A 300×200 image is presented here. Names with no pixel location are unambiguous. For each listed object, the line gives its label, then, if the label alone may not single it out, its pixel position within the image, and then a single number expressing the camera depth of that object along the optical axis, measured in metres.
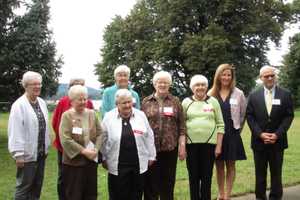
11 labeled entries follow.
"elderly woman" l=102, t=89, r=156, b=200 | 4.21
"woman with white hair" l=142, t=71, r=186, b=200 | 4.70
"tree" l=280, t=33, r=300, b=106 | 39.92
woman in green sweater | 4.82
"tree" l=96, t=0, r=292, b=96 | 24.63
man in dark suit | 5.21
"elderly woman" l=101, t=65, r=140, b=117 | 4.82
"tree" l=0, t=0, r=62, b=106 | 11.51
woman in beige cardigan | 4.15
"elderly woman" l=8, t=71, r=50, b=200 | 4.24
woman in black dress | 5.32
